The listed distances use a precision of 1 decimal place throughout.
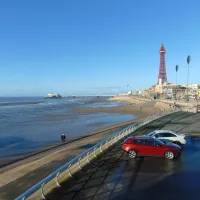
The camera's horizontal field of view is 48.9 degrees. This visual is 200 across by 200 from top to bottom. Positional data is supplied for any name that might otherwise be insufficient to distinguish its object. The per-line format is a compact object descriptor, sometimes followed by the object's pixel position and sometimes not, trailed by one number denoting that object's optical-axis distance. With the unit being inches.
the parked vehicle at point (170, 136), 673.6
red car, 518.0
